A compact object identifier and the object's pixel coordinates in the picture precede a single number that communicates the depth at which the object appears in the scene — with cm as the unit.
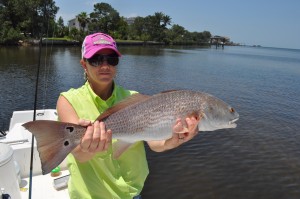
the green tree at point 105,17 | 10800
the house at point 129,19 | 18275
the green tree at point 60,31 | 8770
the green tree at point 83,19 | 9588
